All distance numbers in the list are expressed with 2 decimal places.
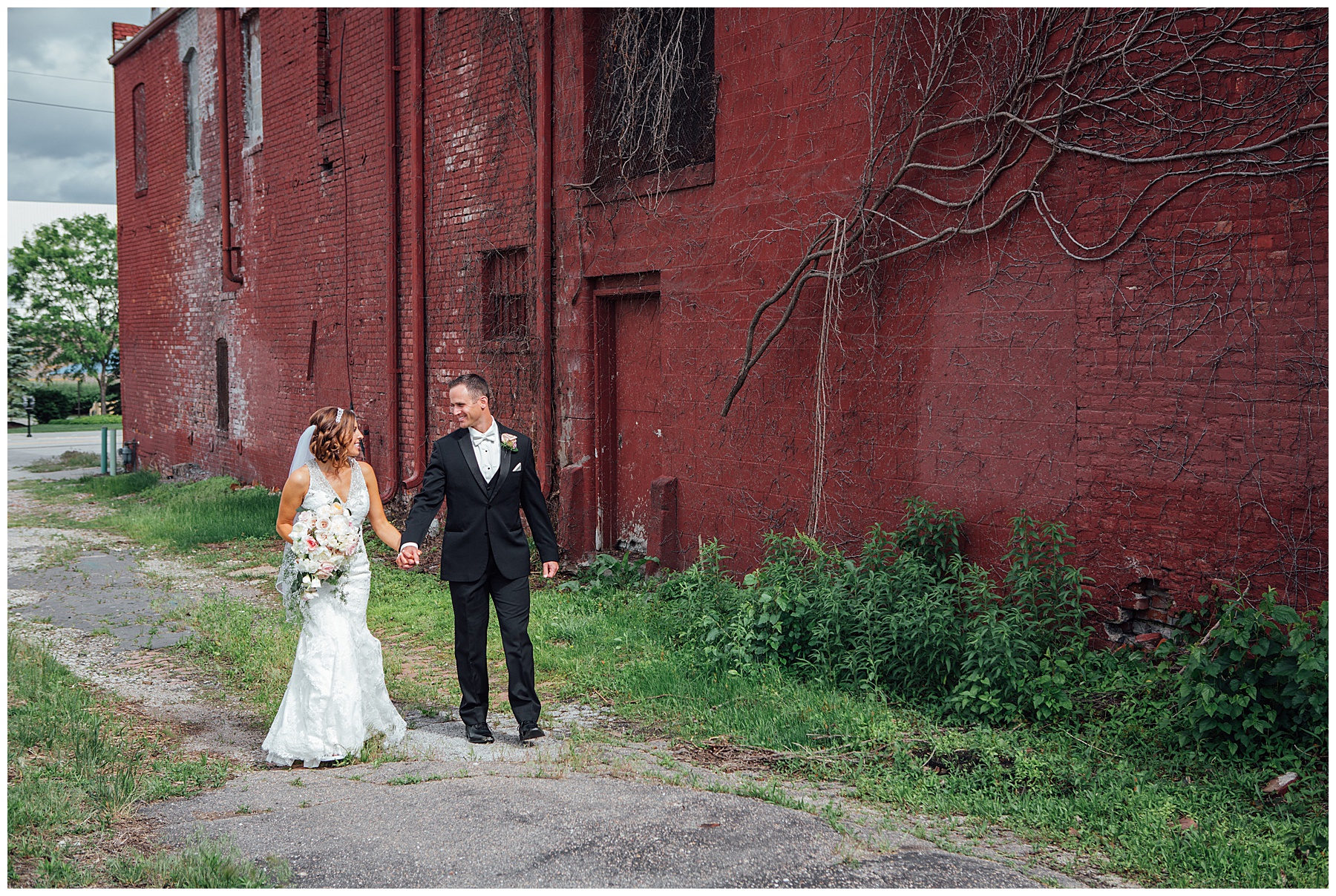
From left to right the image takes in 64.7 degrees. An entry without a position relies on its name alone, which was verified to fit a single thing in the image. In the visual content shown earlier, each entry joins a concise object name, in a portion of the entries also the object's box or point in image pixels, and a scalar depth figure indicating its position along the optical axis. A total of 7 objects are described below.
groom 5.82
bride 5.53
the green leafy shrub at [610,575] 9.29
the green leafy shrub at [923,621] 5.78
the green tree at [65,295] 39.62
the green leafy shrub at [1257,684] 4.74
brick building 5.53
